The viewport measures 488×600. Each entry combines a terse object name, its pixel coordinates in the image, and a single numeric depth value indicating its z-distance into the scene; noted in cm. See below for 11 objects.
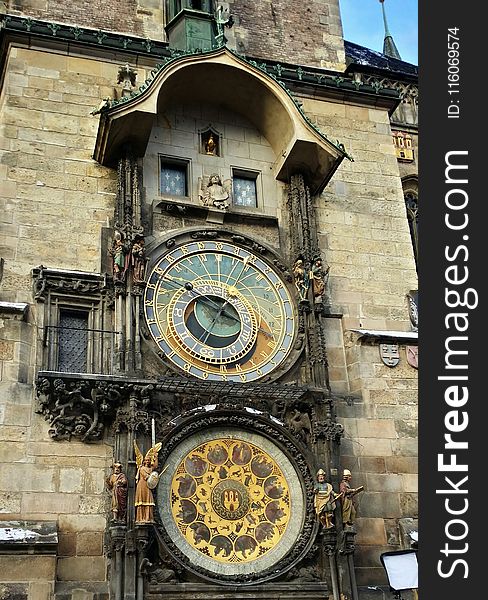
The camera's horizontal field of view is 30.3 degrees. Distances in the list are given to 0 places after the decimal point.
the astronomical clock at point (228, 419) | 1061
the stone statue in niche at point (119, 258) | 1159
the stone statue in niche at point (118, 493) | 1002
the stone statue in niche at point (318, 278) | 1240
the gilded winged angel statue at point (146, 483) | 1004
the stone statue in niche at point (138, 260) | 1162
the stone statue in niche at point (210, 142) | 1348
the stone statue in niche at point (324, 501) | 1080
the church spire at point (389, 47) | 2223
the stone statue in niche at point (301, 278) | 1240
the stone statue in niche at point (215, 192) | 1289
